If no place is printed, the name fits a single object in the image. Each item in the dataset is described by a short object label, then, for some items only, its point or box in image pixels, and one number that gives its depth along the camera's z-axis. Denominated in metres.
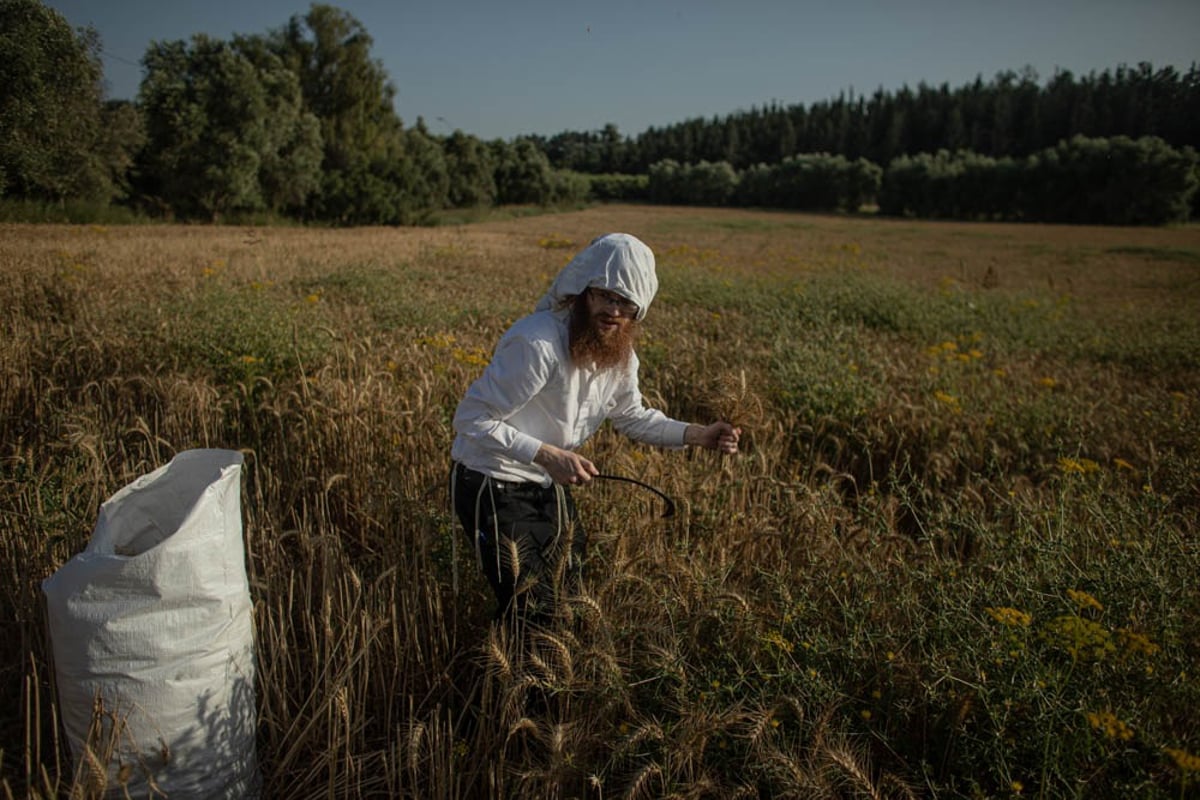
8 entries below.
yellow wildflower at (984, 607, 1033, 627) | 1.81
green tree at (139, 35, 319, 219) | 27.81
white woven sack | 1.61
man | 2.20
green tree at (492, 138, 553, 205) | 62.19
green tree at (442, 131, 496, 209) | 52.66
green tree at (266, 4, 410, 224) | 40.28
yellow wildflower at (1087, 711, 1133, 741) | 1.51
